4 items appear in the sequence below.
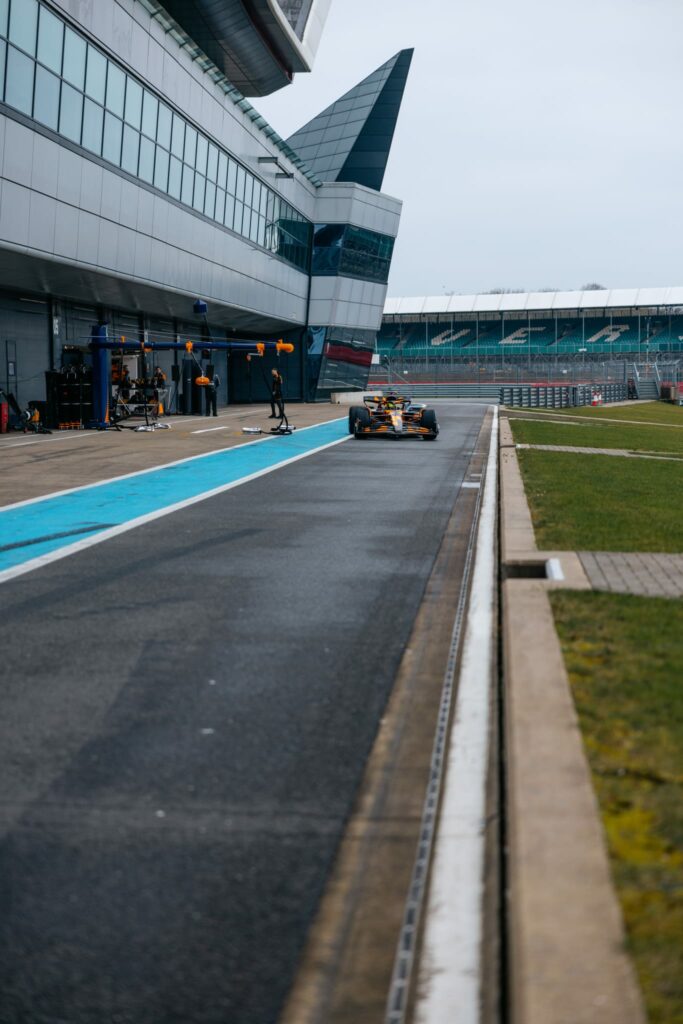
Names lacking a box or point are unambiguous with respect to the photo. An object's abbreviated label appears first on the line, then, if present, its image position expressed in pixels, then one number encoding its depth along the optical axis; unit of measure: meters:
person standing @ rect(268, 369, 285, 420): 32.44
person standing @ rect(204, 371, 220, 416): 43.14
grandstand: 103.75
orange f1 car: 28.08
